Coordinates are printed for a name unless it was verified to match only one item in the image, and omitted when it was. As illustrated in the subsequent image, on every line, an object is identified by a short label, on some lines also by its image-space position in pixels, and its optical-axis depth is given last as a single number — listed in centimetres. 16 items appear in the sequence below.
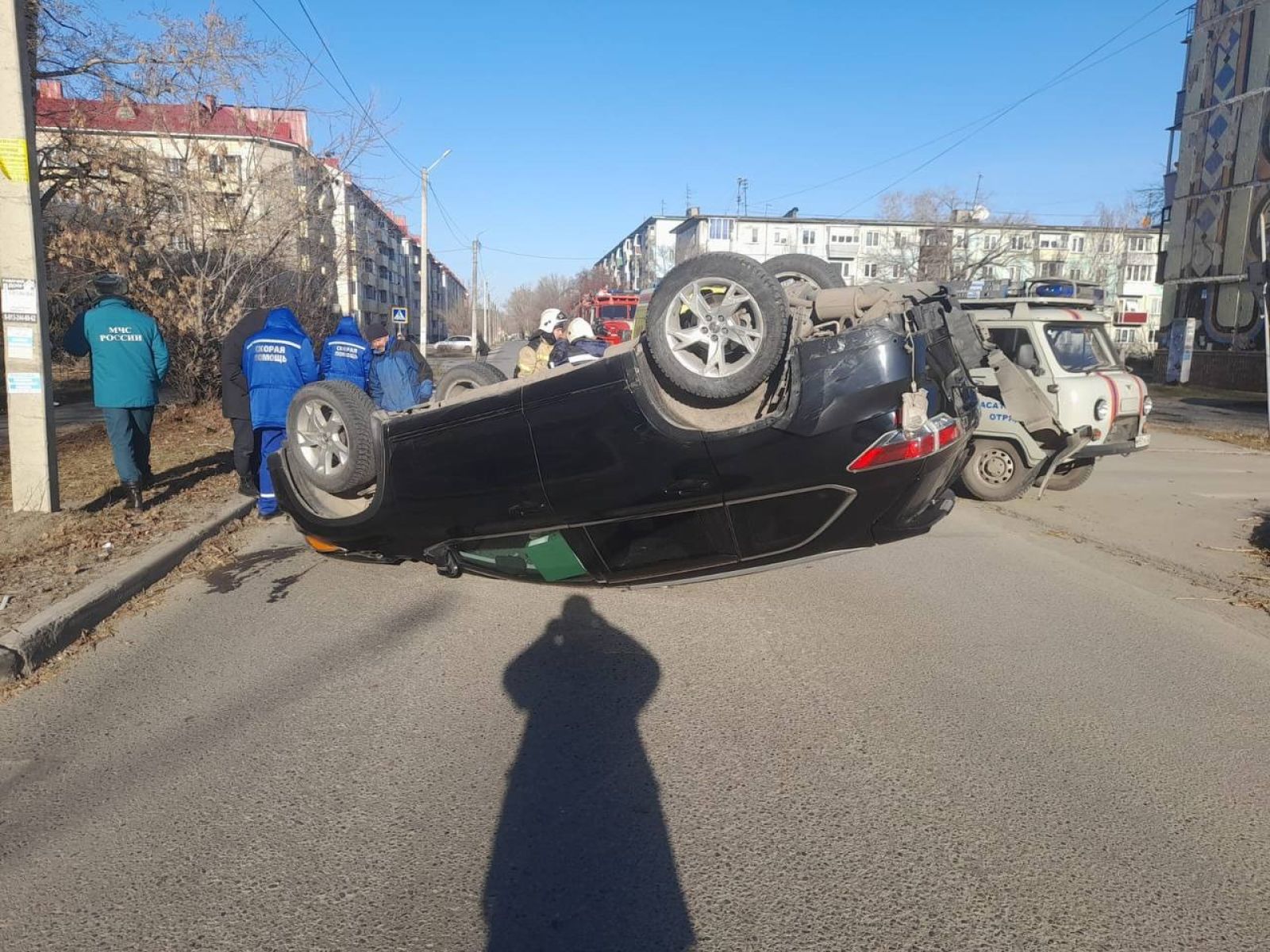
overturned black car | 398
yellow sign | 662
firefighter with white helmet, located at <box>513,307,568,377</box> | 874
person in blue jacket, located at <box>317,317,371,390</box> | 802
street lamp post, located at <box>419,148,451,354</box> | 3388
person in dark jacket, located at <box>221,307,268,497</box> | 790
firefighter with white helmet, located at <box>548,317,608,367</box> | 726
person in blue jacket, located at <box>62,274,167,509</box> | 728
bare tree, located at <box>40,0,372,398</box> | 1345
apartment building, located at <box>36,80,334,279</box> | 1362
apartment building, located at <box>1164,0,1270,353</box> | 2952
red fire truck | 3006
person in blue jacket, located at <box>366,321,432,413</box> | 802
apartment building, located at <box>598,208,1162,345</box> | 5672
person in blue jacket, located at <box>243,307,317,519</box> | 745
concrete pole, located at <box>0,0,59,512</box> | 664
